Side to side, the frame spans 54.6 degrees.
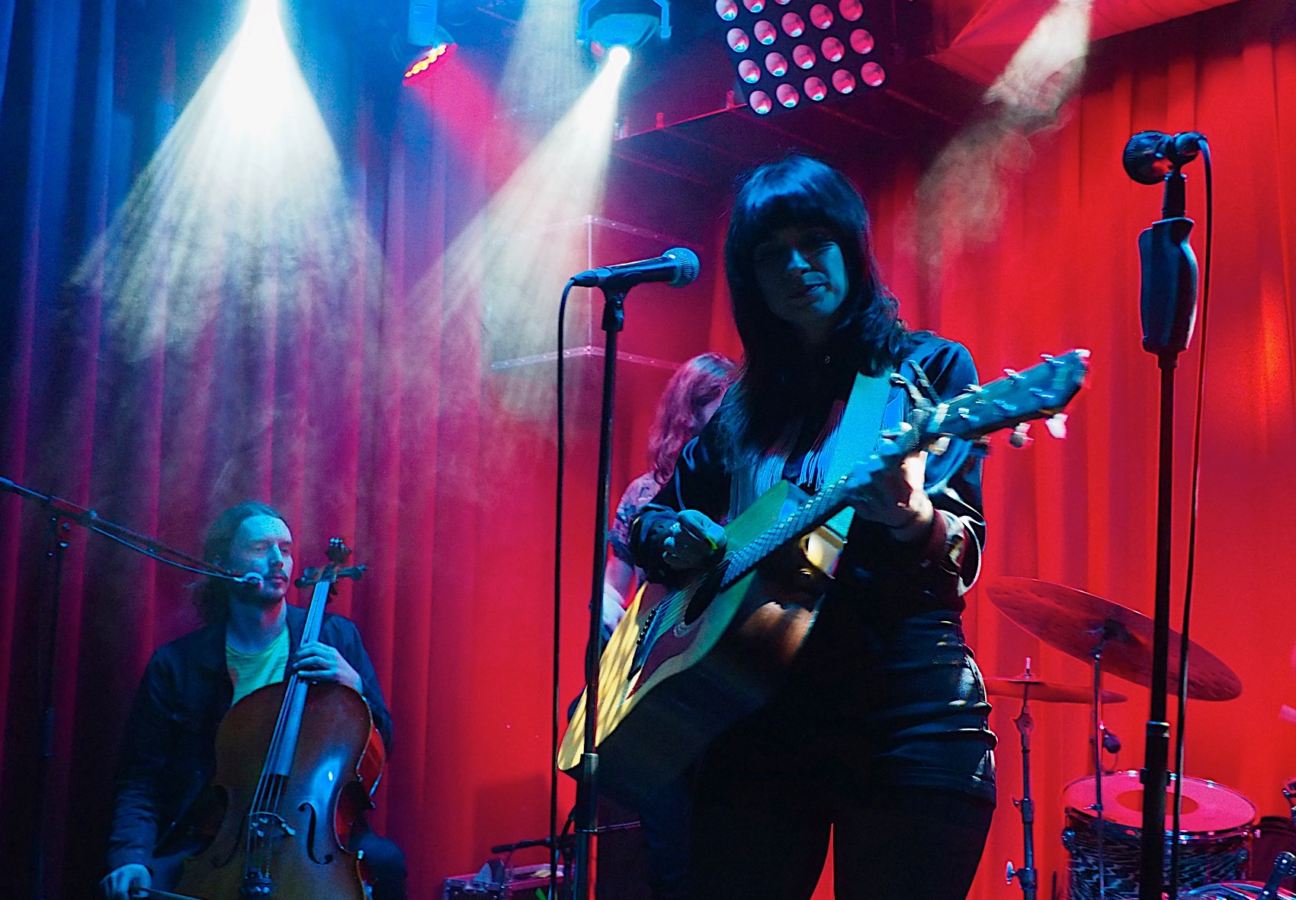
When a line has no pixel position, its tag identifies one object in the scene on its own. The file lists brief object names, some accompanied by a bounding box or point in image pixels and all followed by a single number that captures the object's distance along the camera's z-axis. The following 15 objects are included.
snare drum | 3.50
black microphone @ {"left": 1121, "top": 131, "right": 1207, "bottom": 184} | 1.66
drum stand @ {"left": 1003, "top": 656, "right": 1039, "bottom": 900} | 4.05
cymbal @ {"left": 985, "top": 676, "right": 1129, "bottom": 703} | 3.97
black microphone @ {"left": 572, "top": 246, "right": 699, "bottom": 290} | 2.25
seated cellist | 3.54
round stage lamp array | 4.70
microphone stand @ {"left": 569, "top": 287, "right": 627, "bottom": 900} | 1.95
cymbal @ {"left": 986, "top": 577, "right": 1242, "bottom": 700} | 3.41
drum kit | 3.49
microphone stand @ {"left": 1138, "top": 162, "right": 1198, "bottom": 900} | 1.61
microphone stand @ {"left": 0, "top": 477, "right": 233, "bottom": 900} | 3.43
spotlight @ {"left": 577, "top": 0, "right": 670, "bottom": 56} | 4.96
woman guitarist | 1.62
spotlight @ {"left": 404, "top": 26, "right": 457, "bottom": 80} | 5.31
